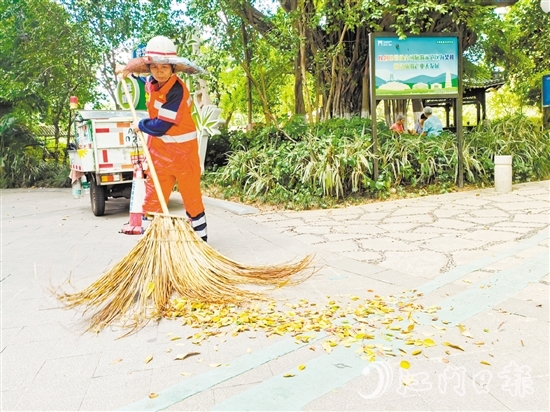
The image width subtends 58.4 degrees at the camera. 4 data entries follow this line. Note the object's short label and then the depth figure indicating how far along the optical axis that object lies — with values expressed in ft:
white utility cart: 24.30
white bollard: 26.09
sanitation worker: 14.11
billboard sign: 26.63
